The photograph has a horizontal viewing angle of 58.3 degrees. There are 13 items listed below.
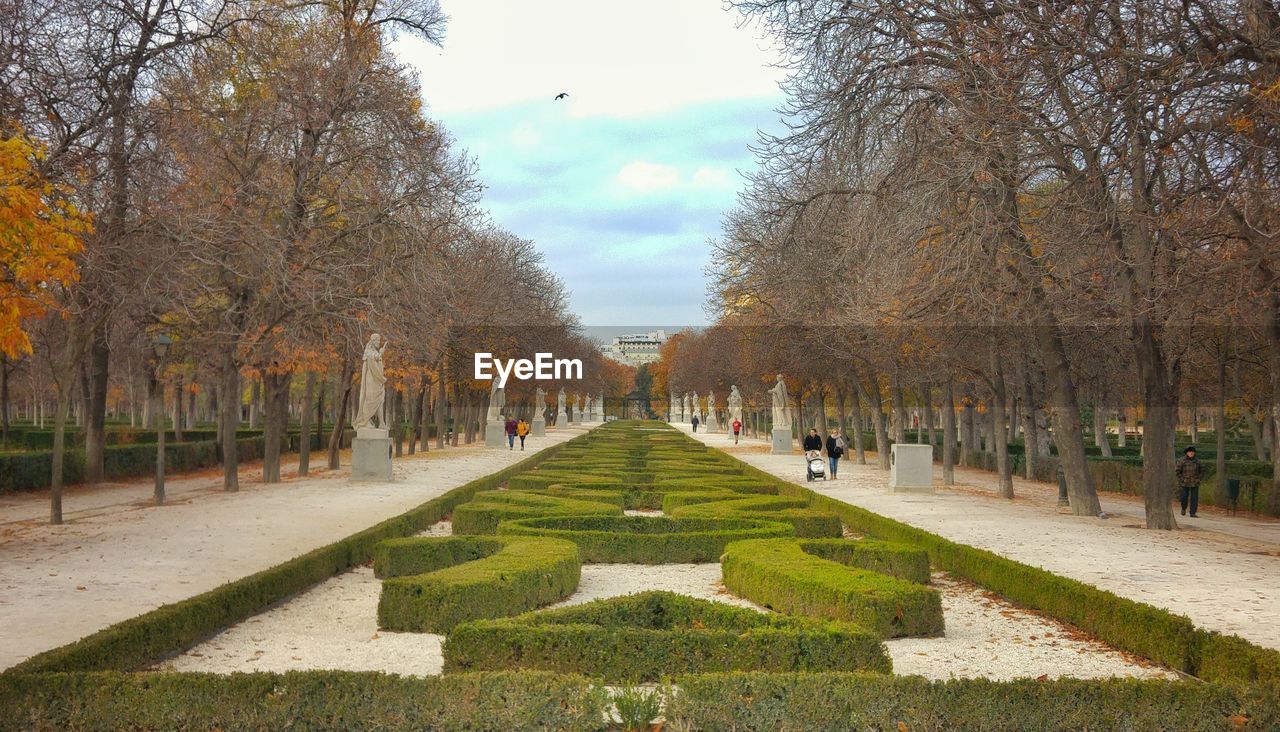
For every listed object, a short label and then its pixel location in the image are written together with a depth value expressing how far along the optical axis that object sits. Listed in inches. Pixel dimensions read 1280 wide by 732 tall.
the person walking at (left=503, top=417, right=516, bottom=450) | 1865.2
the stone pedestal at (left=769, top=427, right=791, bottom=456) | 1861.3
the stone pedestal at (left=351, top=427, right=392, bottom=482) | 1068.5
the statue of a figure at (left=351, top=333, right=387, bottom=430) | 1127.6
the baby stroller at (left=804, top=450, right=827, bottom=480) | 1138.0
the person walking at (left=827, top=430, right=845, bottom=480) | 1199.6
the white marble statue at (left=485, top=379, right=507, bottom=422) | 1985.7
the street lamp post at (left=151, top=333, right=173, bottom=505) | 839.7
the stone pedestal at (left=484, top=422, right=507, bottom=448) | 1946.4
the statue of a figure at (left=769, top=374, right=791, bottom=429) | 1796.3
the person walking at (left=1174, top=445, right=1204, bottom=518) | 900.0
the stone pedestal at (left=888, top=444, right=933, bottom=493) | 1026.1
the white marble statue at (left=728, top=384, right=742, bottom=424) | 2471.7
